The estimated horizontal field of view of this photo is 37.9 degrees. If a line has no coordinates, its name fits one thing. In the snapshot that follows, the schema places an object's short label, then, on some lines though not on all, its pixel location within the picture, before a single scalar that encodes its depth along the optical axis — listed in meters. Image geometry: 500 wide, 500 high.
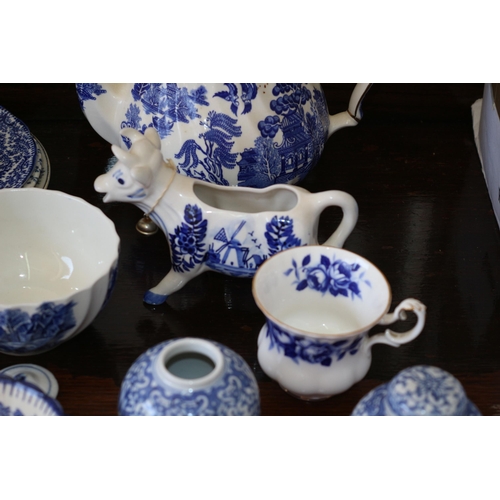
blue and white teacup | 0.64
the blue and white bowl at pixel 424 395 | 0.54
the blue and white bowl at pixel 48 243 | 0.80
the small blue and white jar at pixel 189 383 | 0.56
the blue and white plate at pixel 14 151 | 0.87
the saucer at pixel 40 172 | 0.90
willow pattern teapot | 0.82
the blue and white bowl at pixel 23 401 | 0.60
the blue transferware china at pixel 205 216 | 0.75
